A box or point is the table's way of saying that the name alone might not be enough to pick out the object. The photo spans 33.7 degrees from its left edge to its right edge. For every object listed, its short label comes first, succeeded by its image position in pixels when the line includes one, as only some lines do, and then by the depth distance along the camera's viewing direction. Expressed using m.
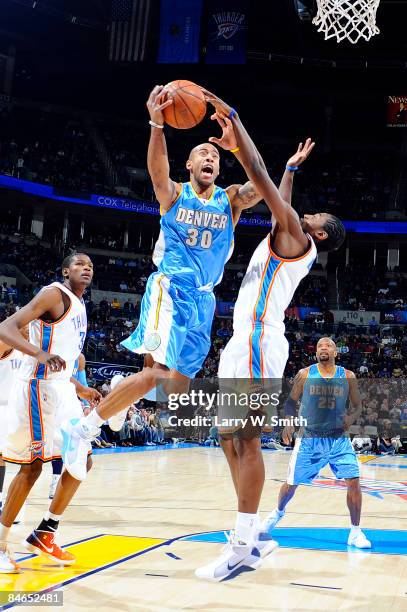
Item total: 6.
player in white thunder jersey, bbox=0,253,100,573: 4.25
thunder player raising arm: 3.87
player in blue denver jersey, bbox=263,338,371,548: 5.71
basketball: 4.17
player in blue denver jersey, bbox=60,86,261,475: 4.00
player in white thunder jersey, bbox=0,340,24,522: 5.58
